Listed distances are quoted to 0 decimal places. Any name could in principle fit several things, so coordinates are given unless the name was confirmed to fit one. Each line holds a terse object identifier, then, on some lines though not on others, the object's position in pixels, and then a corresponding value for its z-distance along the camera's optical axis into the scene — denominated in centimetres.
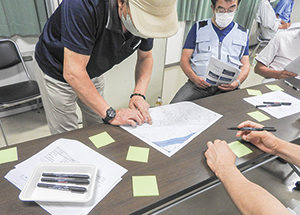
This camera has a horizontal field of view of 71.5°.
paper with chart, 92
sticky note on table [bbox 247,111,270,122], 115
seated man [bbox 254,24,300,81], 186
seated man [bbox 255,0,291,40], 347
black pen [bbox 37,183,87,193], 67
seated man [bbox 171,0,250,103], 174
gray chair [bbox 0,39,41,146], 179
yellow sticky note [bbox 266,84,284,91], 151
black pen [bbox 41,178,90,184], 70
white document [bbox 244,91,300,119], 121
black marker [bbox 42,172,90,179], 71
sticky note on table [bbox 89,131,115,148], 89
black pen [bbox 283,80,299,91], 153
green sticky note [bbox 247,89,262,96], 141
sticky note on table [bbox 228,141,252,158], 91
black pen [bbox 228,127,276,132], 97
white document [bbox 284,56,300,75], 161
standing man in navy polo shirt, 87
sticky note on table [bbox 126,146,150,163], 83
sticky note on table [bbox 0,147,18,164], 79
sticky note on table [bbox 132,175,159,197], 70
